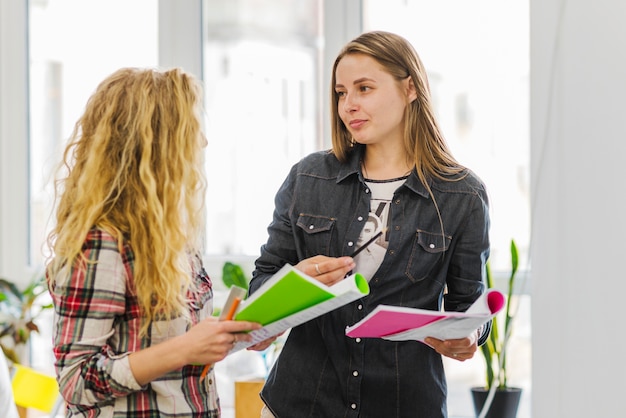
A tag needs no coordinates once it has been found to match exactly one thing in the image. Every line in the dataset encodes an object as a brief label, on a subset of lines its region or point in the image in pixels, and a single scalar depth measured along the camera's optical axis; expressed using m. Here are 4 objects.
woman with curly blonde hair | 2.45
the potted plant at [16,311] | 4.02
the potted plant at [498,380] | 3.58
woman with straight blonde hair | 2.83
